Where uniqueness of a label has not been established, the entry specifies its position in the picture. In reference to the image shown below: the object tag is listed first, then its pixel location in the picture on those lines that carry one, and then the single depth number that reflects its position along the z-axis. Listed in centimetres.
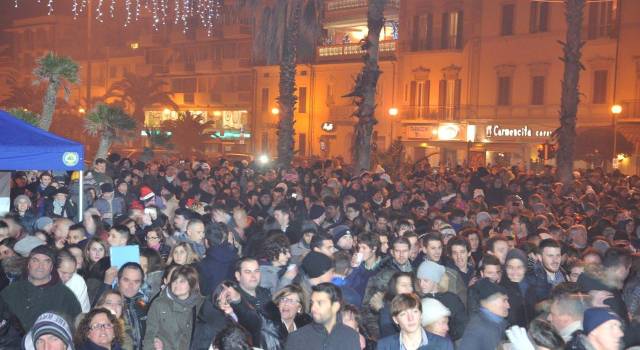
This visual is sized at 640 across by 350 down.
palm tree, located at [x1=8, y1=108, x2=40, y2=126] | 1568
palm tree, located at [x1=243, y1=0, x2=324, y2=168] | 2477
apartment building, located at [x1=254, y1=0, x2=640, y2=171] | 3631
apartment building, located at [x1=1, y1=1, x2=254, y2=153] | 5491
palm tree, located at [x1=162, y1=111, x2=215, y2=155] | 3997
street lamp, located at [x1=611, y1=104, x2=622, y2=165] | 3131
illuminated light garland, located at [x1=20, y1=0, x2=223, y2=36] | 5928
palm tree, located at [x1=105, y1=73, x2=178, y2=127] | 5241
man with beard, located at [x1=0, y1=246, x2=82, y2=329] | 706
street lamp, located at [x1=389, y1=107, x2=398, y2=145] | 4330
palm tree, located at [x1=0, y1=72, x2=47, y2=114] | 4869
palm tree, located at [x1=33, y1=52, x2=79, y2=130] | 1480
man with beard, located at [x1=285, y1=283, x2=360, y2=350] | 581
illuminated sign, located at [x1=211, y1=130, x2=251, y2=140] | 5307
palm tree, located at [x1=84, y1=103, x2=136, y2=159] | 1700
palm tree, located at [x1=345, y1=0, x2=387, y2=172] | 2189
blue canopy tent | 1039
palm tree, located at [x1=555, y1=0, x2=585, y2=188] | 2112
